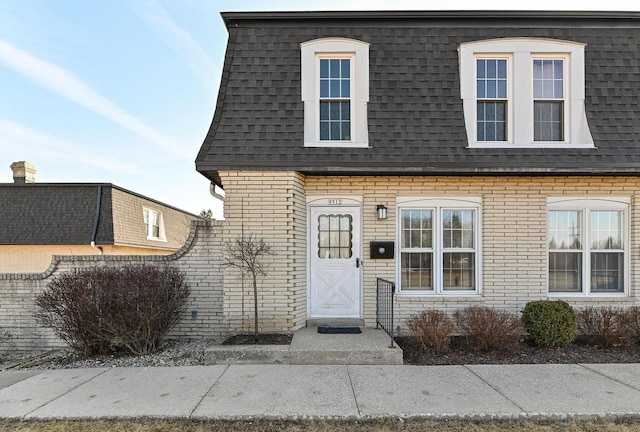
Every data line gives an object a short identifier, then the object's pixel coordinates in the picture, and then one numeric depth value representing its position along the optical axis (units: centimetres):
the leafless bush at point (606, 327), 604
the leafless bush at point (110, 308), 587
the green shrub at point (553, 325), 604
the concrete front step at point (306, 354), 543
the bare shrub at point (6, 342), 671
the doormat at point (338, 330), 646
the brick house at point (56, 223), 1175
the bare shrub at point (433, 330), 591
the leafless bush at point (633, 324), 608
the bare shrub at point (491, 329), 586
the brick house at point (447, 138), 669
